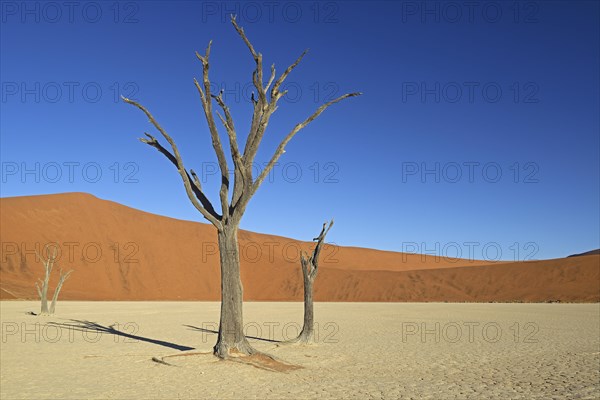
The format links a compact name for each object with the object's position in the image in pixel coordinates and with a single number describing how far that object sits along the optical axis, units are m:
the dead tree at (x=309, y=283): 15.56
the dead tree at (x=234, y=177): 11.12
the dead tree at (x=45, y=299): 26.55
